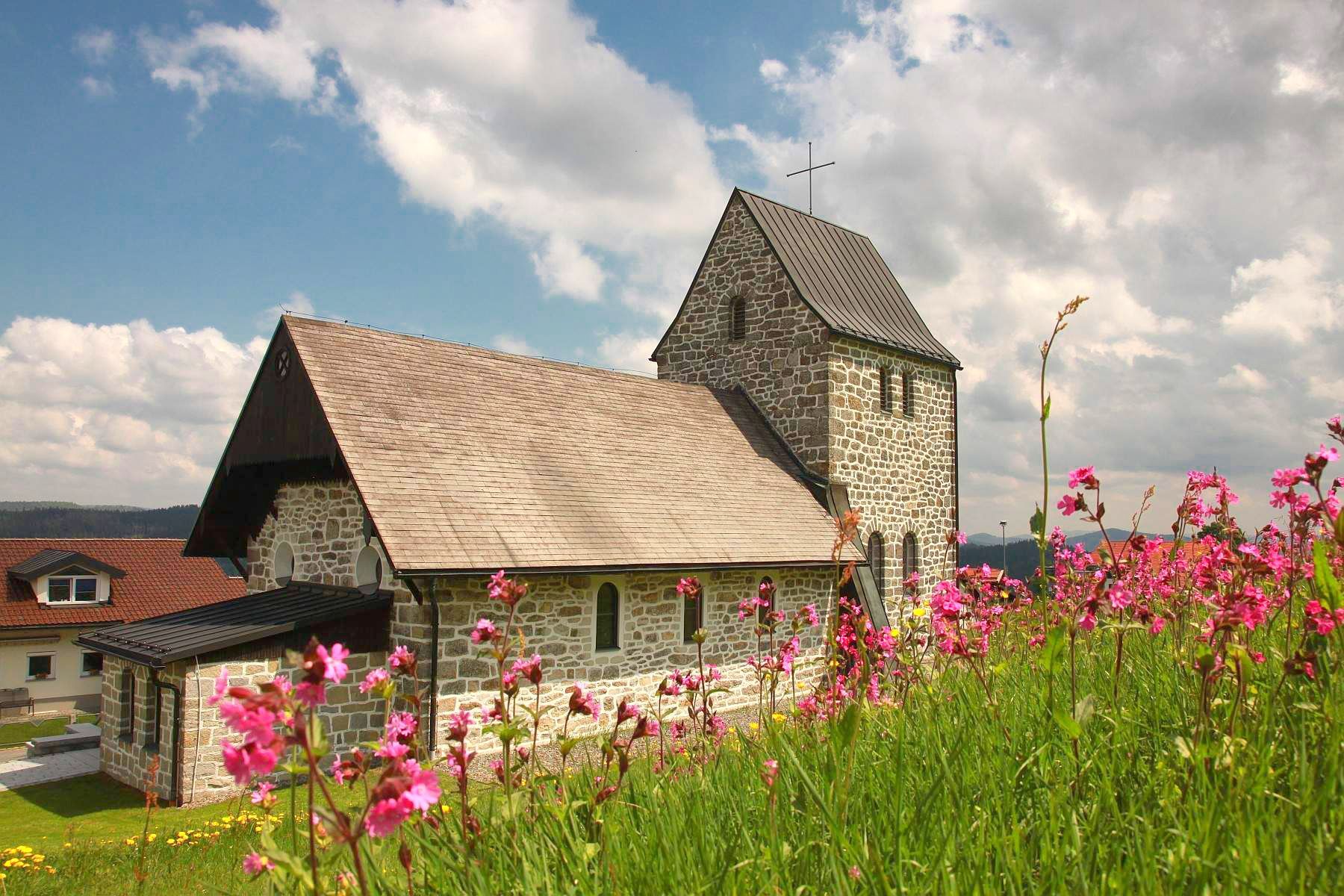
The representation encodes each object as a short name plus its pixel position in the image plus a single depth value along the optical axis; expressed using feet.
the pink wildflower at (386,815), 5.20
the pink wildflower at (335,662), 5.45
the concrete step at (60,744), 51.11
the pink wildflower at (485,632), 9.34
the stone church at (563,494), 36.42
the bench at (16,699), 86.22
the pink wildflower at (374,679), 7.38
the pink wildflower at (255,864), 6.87
